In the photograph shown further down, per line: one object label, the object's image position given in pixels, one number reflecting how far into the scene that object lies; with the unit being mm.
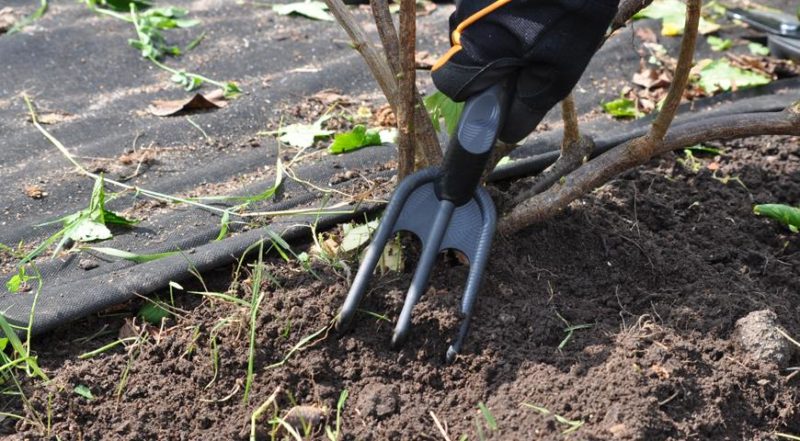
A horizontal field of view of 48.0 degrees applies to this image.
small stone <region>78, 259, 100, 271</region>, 2109
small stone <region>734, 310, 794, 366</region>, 1858
